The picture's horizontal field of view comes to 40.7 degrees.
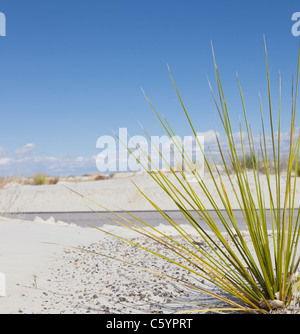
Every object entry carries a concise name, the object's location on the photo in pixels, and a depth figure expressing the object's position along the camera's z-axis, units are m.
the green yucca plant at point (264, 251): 2.53
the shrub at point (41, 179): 20.08
